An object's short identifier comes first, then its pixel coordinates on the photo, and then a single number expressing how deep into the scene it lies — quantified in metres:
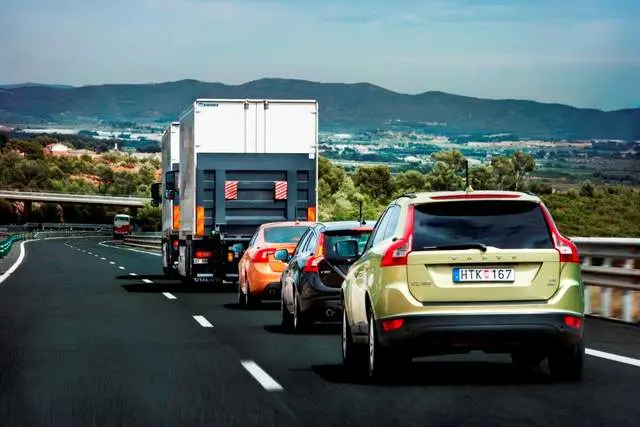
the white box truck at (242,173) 28.03
